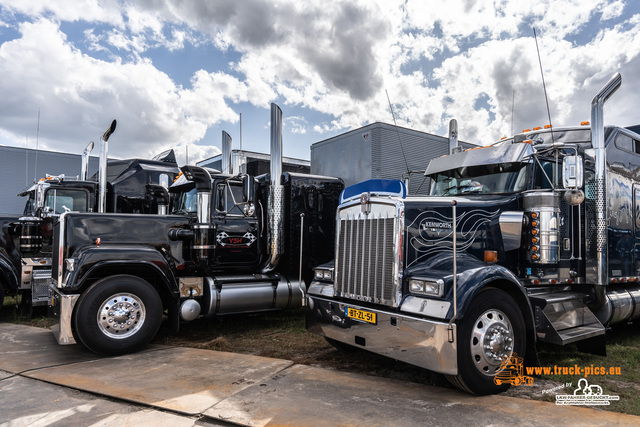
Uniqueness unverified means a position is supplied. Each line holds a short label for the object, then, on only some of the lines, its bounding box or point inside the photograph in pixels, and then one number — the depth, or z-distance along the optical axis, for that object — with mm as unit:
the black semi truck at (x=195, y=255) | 5152
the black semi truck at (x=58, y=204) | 7113
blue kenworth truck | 3715
